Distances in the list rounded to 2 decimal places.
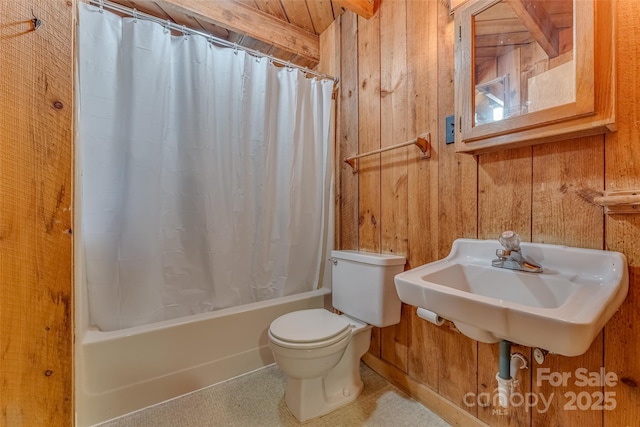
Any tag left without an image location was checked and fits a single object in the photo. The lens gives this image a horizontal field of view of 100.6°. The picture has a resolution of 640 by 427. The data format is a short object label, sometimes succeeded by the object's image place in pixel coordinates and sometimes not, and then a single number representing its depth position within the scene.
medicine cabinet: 0.78
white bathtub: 1.20
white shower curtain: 1.26
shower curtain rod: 1.24
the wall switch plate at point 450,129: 1.19
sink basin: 0.60
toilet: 1.16
